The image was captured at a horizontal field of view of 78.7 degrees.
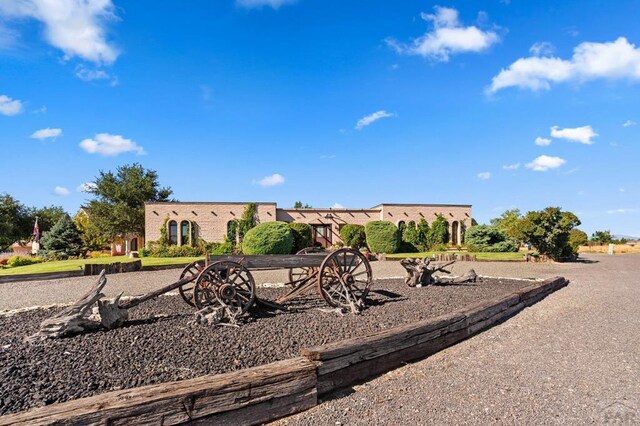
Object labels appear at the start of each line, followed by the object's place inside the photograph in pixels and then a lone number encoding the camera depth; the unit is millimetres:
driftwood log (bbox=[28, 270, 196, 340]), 4820
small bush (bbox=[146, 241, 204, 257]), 24141
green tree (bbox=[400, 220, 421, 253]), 28156
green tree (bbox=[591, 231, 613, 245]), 39844
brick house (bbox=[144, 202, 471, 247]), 26875
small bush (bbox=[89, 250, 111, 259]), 27778
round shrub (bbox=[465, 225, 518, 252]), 27055
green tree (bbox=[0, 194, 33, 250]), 33272
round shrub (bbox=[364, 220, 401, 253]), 25500
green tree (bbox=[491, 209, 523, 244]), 19844
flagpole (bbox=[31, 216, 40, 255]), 25062
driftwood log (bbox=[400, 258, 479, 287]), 9906
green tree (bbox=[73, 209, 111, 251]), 30255
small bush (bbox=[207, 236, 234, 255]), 24922
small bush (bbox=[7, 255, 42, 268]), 19405
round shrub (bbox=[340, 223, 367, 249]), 26906
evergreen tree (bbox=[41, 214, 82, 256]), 27561
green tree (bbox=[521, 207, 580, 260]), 19047
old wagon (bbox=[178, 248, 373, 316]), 6000
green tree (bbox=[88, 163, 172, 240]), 30609
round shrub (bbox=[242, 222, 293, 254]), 22047
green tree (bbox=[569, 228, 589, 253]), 21950
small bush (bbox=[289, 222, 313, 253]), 25166
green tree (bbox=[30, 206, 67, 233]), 38850
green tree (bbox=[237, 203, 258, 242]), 27028
